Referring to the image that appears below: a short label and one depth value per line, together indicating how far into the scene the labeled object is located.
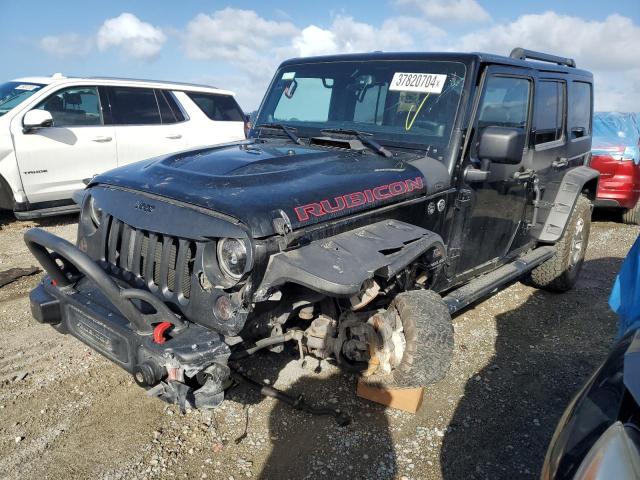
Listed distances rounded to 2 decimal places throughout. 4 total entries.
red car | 7.96
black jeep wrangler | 2.34
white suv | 6.42
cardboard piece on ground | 3.09
